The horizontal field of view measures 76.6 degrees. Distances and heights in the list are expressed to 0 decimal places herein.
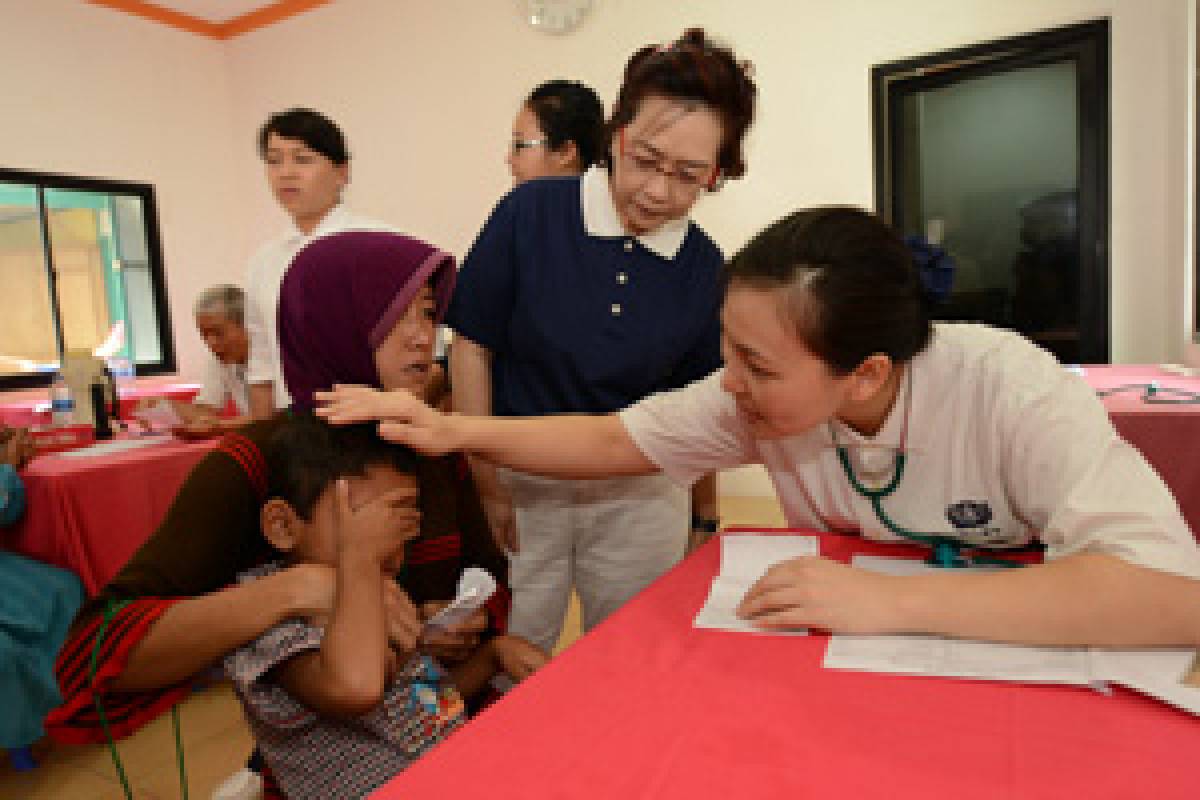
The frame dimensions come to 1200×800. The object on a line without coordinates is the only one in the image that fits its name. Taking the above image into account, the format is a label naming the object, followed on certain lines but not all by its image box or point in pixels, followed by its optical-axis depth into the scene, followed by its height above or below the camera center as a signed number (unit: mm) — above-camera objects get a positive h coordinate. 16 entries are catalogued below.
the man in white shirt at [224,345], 3100 +17
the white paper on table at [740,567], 791 -310
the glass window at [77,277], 4621 +525
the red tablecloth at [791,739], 503 -309
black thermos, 2709 -198
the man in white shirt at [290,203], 2168 +416
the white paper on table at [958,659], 644 -313
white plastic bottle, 2795 -172
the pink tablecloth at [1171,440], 1648 -320
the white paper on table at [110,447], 2301 -285
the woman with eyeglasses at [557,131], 1711 +450
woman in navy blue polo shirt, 1304 +22
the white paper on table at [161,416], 2699 -225
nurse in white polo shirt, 712 -178
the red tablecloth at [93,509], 2014 -415
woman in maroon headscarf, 788 -245
